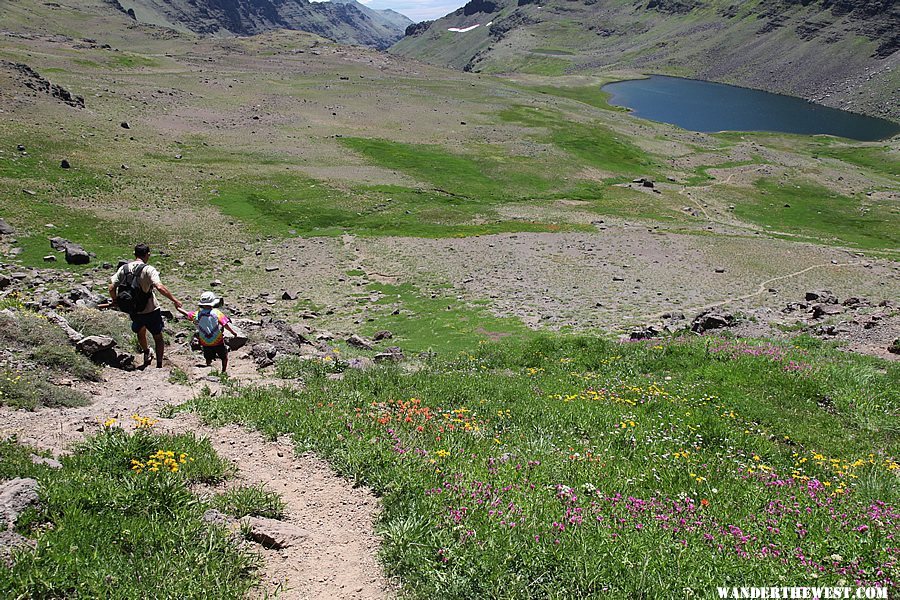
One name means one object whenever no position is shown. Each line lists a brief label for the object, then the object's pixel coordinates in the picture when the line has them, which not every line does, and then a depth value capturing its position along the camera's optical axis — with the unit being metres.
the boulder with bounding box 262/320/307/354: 20.19
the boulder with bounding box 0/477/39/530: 6.46
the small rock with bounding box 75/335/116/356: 14.20
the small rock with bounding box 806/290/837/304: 33.31
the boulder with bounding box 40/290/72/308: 21.20
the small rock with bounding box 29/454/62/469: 8.03
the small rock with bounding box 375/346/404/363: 21.91
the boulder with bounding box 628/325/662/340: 26.11
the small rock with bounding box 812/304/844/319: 29.44
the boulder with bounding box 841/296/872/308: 30.83
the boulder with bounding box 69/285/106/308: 23.31
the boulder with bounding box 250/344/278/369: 17.23
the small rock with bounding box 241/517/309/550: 7.22
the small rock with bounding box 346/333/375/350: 24.61
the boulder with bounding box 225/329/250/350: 18.69
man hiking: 14.31
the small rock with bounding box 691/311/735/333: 26.91
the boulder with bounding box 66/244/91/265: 30.70
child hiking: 15.36
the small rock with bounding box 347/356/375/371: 18.73
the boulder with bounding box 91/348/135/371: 14.63
